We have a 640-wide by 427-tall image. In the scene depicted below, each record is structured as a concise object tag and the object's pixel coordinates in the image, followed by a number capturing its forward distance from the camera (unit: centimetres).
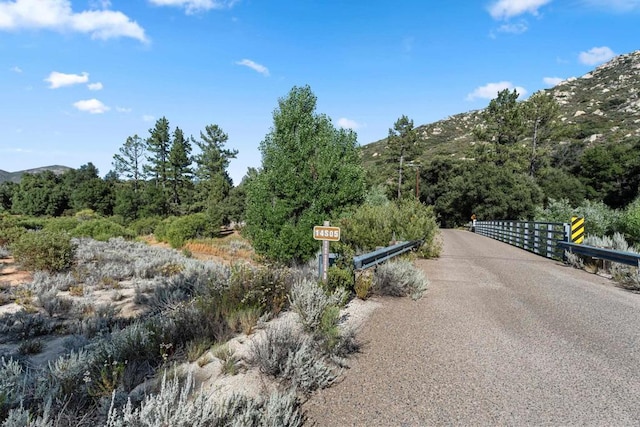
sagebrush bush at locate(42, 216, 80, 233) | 3082
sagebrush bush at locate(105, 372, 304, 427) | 259
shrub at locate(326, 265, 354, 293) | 717
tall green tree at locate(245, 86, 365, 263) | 1778
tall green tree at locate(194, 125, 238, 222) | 5978
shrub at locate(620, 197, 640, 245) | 1512
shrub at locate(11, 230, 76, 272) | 1230
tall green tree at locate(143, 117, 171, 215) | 6316
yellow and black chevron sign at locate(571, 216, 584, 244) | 1284
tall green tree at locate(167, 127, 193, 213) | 6225
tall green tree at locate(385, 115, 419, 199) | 6288
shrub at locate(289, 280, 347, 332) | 520
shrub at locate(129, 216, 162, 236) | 4294
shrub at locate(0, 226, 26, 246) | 1695
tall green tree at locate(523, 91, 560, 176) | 5309
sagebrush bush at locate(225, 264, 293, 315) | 586
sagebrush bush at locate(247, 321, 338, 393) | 368
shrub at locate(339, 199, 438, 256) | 1302
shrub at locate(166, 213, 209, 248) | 3137
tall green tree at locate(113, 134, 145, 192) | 7000
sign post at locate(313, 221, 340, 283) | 692
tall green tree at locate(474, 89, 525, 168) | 5528
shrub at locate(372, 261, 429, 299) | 772
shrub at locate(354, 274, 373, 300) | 738
